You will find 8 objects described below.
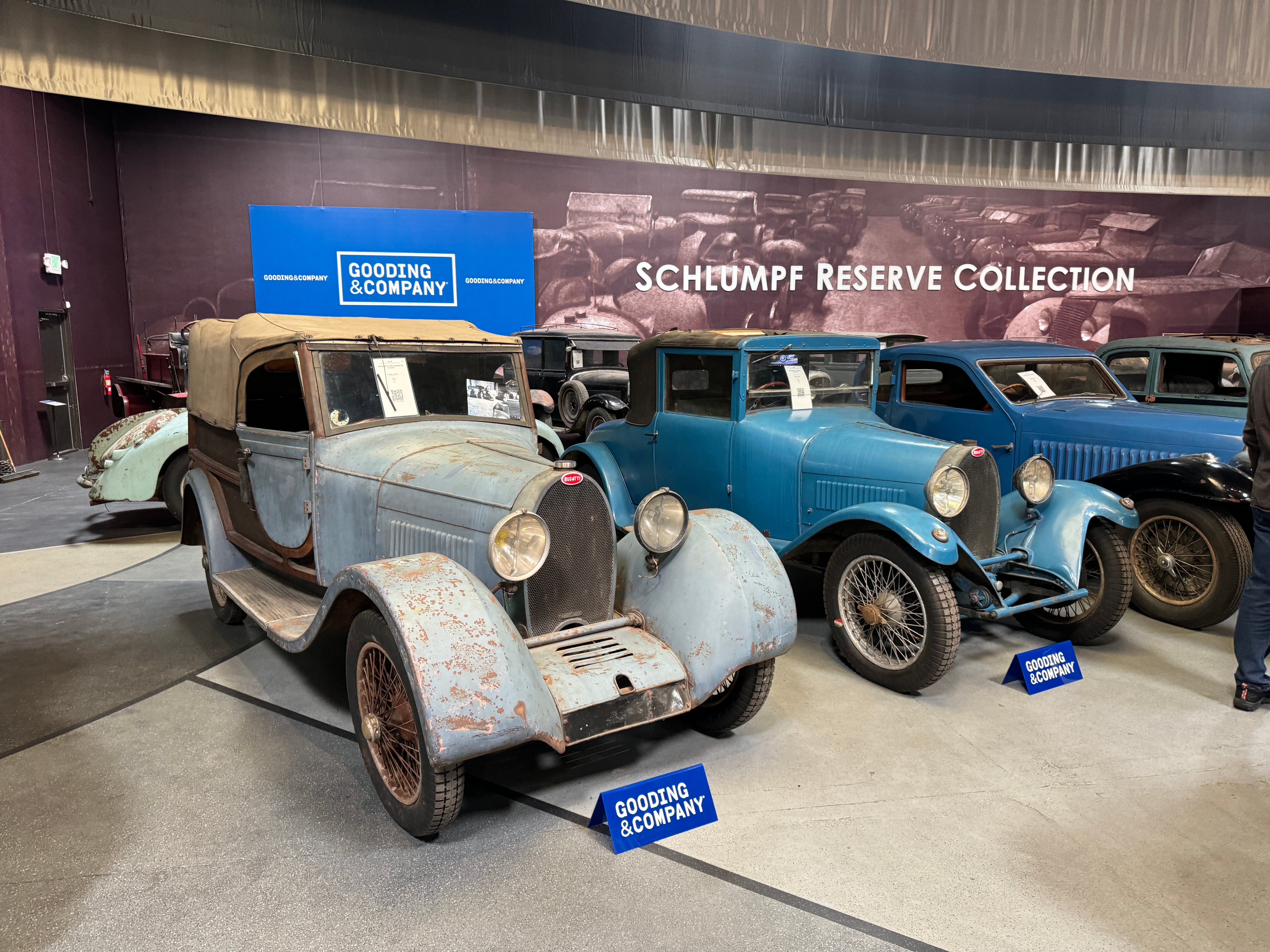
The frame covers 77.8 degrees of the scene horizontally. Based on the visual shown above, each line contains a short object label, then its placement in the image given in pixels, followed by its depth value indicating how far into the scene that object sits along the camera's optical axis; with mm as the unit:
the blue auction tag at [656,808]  2422
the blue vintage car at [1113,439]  4336
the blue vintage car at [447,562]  2305
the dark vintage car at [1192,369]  5969
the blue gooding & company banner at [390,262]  10734
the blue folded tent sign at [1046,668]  3646
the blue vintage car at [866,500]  3613
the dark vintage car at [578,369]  9141
